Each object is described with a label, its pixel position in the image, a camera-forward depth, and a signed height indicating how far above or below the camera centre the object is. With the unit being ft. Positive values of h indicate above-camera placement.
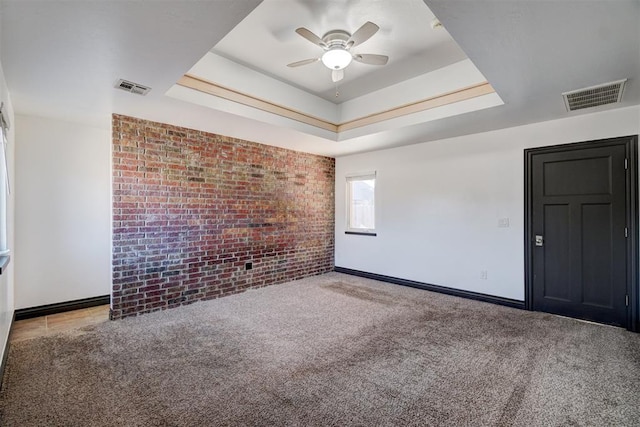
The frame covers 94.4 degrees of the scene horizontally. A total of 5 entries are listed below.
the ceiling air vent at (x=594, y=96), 8.98 +3.74
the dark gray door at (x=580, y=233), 10.75 -0.84
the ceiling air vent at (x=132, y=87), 8.83 +3.94
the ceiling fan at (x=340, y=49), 8.19 +4.83
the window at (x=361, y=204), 18.53 +0.63
